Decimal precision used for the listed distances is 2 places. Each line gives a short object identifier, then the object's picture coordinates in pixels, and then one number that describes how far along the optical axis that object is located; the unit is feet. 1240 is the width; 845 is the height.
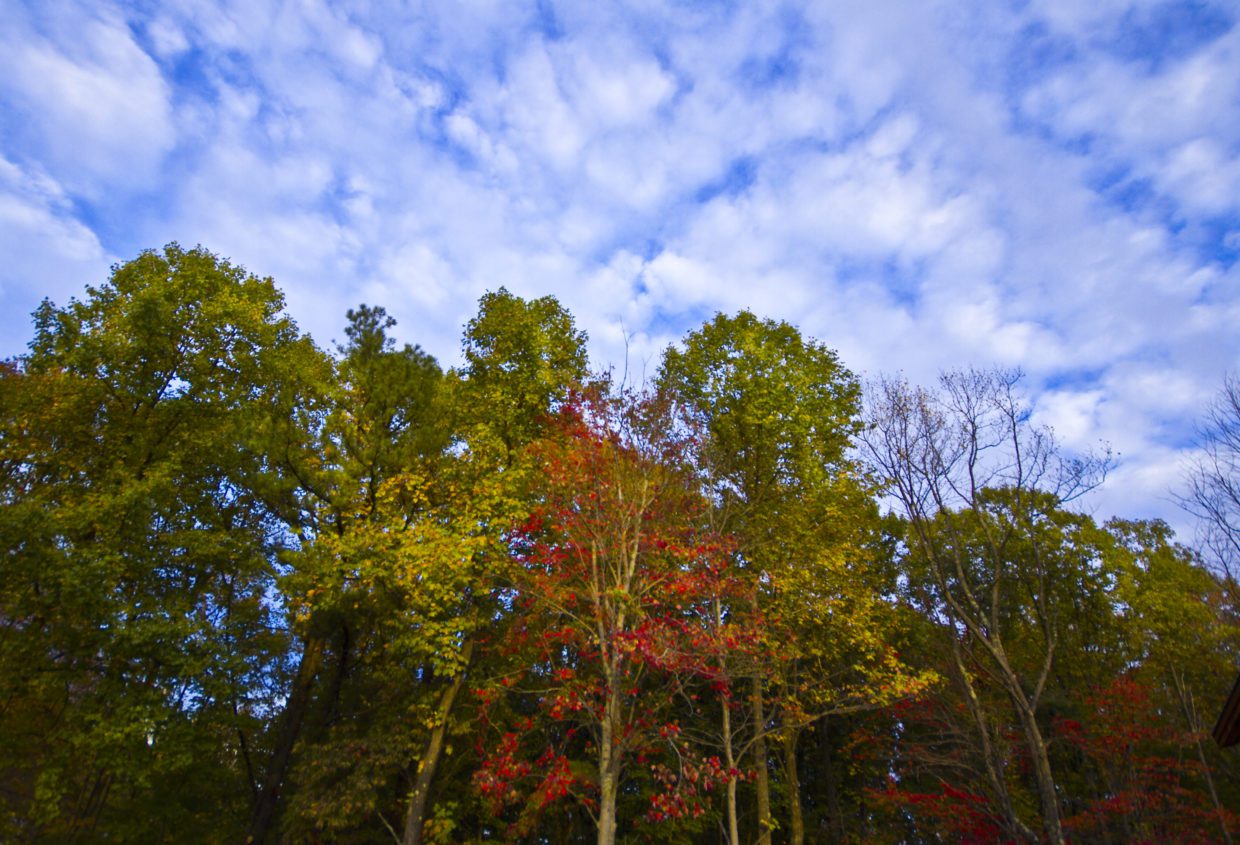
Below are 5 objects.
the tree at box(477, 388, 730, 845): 33.55
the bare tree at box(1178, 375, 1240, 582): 43.60
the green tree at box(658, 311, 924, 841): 48.52
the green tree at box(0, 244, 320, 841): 37.58
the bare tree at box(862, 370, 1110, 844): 37.78
